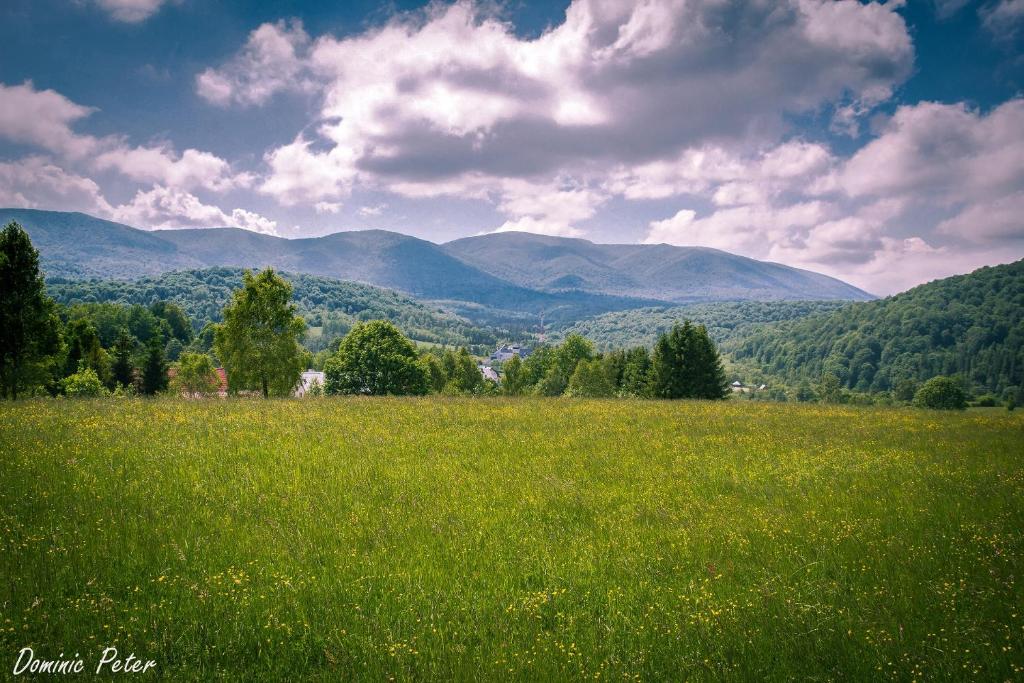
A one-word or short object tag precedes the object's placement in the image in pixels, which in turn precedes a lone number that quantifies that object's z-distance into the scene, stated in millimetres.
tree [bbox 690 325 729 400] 52031
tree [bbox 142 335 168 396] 62531
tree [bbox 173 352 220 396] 73938
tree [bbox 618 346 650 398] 63219
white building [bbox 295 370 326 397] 132812
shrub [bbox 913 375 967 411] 86875
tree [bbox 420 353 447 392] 82938
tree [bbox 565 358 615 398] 66875
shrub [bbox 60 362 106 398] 52125
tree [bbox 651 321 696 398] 51750
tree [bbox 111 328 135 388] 64312
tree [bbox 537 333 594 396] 81750
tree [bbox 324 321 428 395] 54625
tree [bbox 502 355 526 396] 94875
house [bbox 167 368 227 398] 77906
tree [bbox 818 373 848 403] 116656
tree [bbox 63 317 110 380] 60531
